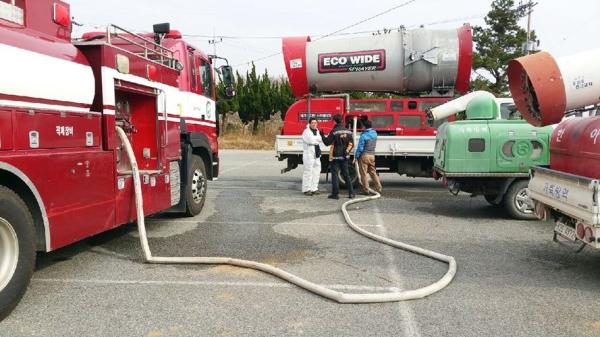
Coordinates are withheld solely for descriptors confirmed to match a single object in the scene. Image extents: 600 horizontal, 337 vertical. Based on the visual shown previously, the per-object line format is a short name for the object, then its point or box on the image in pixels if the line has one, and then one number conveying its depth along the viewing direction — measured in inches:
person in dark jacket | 418.6
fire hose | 170.7
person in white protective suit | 434.0
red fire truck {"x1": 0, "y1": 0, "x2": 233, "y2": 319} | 157.9
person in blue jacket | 432.9
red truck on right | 182.2
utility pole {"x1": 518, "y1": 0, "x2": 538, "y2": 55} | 1488.4
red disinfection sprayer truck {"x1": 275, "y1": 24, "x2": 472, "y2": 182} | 452.1
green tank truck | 319.9
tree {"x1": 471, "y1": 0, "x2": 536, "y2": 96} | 1462.8
